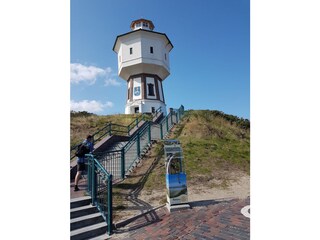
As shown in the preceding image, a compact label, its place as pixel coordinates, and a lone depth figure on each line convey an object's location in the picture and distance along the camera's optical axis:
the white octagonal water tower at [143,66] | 27.11
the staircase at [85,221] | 4.78
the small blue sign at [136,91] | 28.33
